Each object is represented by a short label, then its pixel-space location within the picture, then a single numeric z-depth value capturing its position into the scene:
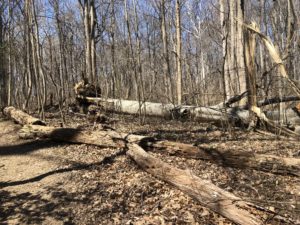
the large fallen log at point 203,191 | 2.98
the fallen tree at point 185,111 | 6.97
